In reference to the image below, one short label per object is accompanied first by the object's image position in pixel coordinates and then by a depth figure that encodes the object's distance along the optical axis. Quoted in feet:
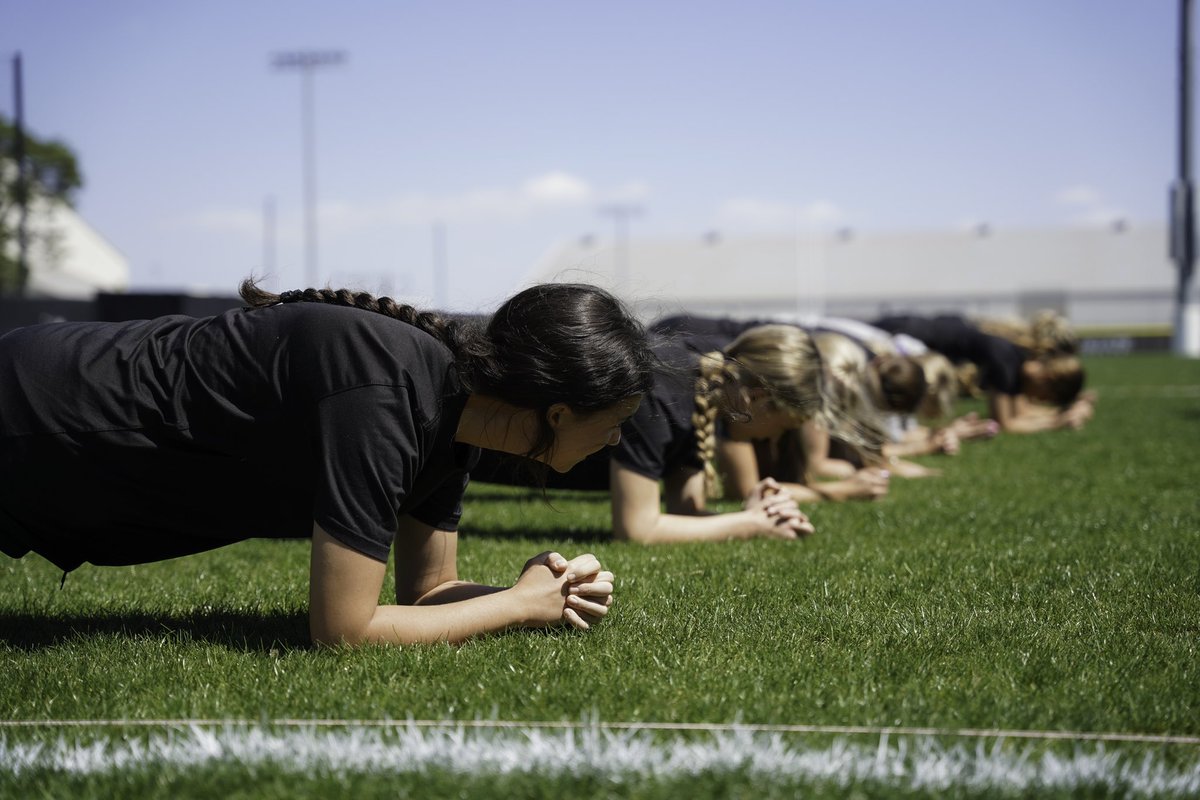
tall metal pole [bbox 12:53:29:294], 47.19
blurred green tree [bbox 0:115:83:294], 50.80
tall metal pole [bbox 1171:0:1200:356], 107.28
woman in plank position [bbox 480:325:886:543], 17.83
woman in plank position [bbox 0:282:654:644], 10.19
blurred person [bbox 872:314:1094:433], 40.83
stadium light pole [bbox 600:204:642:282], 270.46
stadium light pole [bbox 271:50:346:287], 159.22
